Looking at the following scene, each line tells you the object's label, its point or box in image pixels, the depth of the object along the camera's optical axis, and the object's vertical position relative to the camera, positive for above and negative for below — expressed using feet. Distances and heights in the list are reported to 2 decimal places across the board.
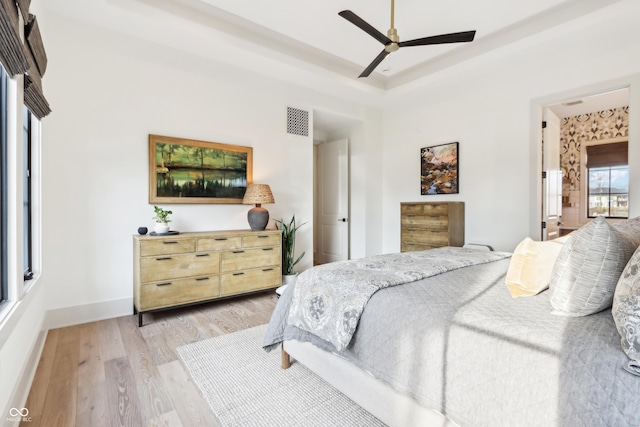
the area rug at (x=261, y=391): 5.21 -3.39
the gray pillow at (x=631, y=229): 4.01 -0.28
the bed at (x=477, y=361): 2.87 -1.66
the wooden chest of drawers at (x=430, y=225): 13.38 -0.70
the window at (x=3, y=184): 5.43 +0.46
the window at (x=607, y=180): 16.78 +1.55
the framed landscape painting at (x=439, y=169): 14.62 +1.90
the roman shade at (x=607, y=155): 16.66 +2.89
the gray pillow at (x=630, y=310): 2.73 -0.95
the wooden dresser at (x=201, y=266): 9.33 -1.83
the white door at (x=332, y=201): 17.81 +0.46
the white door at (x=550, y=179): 12.35 +1.17
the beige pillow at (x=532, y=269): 4.78 -0.92
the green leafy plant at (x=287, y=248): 13.43 -1.62
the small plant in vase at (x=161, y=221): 10.03 -0.35
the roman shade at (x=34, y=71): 6.04 +2.85
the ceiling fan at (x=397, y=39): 8.00 +4.48
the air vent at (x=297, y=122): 14.12 +3.98
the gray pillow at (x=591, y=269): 3.57 -0.70
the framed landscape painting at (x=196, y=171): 10.69 +1.43
